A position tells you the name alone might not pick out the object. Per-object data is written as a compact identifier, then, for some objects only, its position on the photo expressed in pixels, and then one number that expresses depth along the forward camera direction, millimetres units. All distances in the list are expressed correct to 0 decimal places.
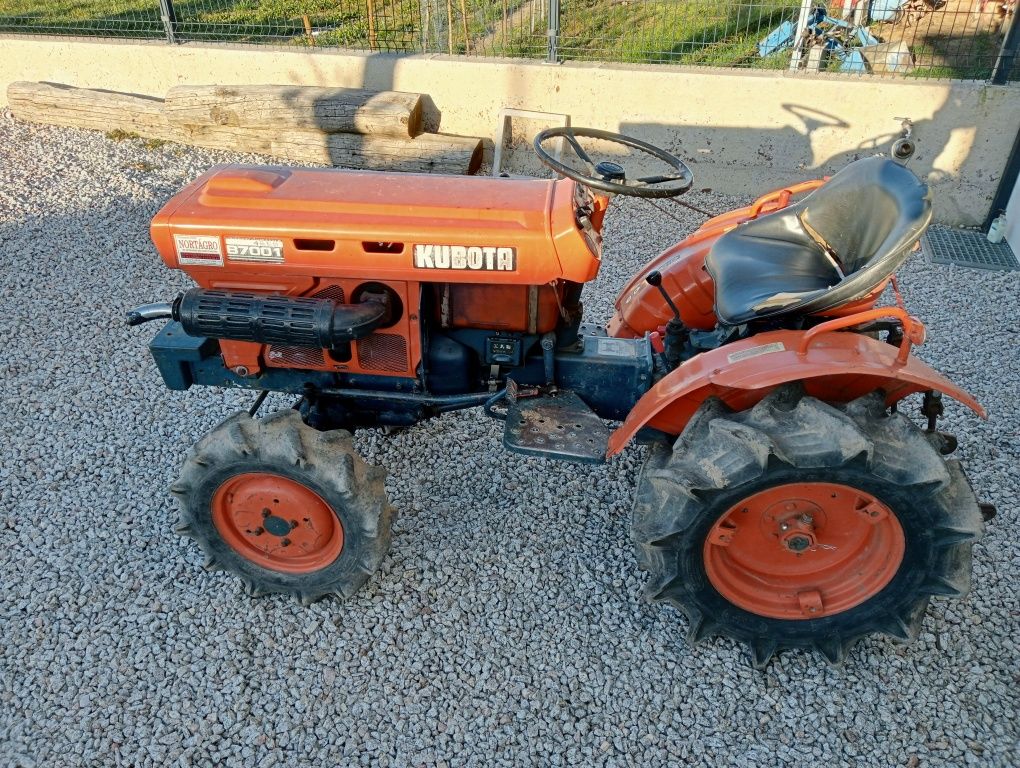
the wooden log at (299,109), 5699
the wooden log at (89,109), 6285
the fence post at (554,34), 5660
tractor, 2193
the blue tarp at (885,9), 5828
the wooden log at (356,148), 5609
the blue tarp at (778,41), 5891
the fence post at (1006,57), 4867
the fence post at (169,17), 6348
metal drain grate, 4809
